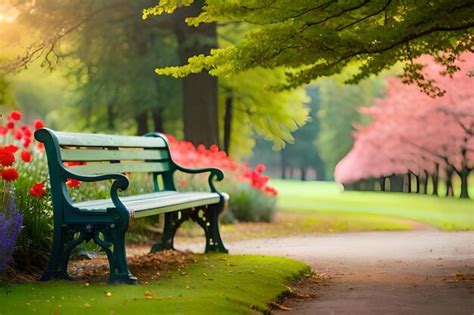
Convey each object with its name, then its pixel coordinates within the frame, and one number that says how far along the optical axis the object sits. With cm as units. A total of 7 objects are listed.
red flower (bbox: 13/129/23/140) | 1266
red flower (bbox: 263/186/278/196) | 1875
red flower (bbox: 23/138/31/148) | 1212
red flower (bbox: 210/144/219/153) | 1786
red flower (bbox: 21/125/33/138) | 1270
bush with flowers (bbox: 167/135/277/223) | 1675
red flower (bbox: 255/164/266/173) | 1910
